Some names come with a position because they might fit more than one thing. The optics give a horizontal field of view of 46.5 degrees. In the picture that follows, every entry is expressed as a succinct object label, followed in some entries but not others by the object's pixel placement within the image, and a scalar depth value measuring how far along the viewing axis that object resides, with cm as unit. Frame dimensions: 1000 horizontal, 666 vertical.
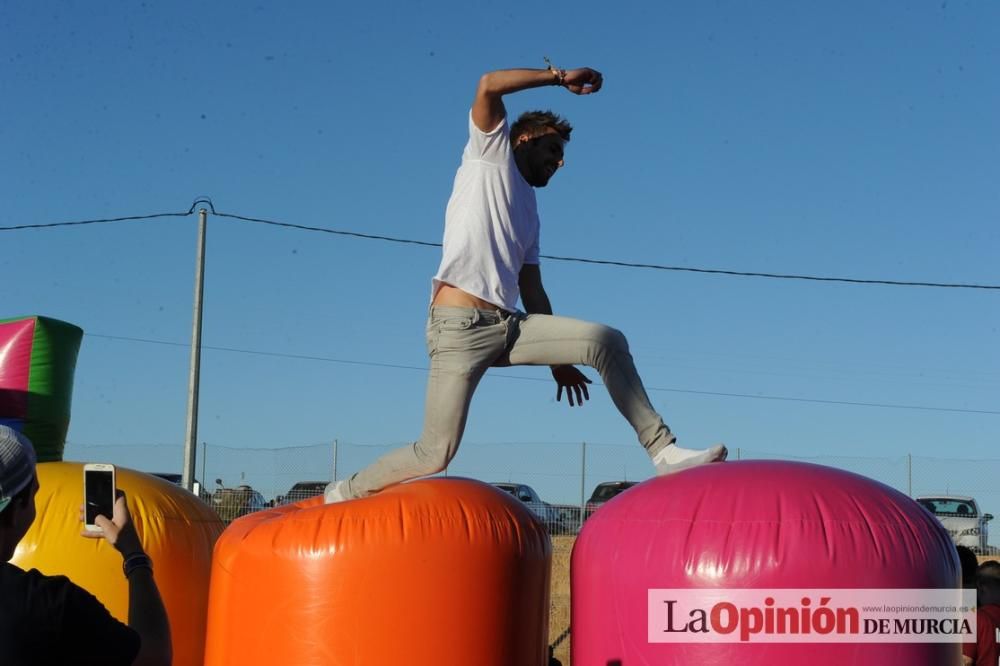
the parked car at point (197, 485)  1480
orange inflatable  418
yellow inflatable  480
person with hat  225
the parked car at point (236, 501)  1432
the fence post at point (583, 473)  1563
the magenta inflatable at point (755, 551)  362
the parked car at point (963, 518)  1540
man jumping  434
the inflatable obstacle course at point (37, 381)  580
